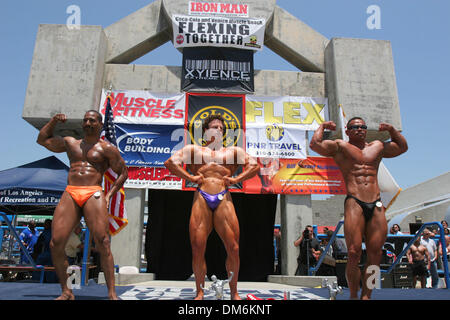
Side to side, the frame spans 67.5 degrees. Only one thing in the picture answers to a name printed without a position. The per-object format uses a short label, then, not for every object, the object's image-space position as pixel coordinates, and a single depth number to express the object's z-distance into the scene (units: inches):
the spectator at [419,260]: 297.9
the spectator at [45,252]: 284.2
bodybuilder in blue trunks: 150.8
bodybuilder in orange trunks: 137.4
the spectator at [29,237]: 376.5
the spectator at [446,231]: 361.4
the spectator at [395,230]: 356.5
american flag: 251.8
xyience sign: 390.6
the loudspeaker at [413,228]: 322.0
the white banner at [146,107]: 379.9
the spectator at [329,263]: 324.2
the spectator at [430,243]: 311.6
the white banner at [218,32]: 385.7
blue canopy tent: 267.9
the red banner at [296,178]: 370.6
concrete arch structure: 361.4
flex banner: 379.2
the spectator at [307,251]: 342.3
